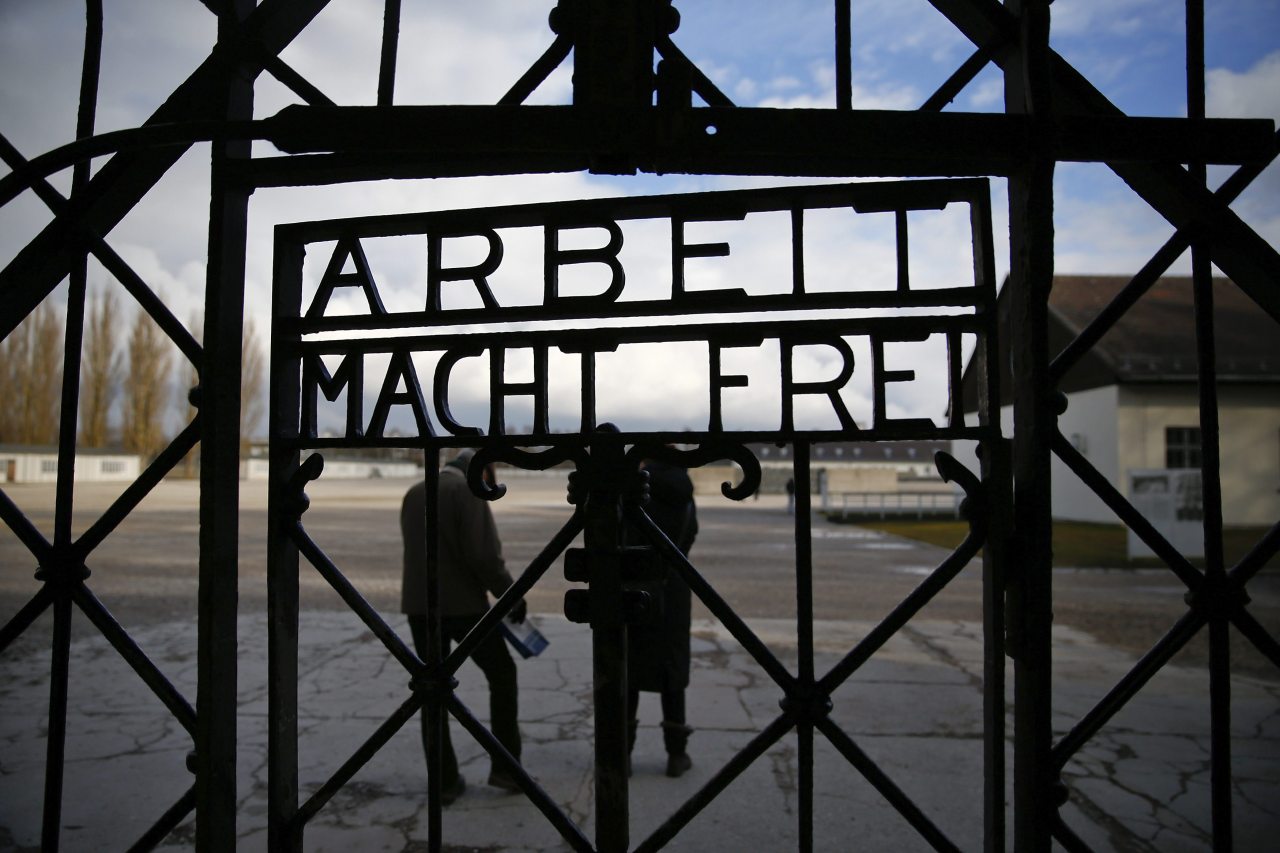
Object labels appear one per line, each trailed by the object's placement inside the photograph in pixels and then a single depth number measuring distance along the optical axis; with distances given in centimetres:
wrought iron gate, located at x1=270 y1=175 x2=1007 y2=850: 158
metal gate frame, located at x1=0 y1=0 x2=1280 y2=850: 150
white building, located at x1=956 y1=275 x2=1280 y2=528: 1950
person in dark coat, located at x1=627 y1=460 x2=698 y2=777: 389
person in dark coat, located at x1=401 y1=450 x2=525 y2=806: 372
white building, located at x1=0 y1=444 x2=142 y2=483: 4491
